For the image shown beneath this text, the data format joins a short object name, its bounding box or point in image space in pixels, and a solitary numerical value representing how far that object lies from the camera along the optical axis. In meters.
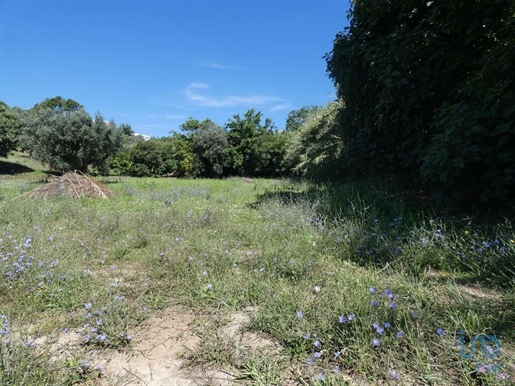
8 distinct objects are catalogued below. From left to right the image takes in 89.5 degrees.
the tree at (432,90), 3.59
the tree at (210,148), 26.89
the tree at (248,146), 27.25
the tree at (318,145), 11.67
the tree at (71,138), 14.91
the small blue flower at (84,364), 1.44
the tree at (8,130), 20.16
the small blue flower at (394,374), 1.28
